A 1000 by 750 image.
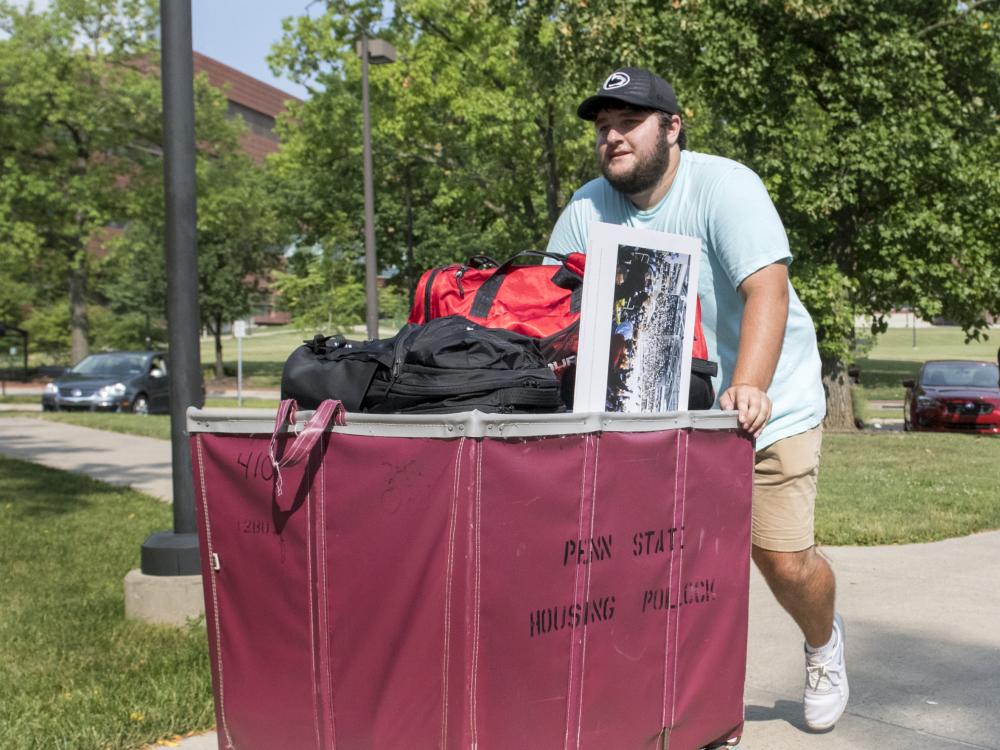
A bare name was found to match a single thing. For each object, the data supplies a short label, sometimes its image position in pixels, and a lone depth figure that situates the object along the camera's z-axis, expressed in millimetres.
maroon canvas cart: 2262
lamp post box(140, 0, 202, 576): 5156
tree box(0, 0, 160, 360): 34188
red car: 18828
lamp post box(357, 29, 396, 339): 19828
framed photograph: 2586
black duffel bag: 2473
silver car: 23250
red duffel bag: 2965
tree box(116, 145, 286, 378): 39000
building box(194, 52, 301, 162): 85188
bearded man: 3113
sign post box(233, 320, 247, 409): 30328
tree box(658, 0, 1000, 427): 15117
